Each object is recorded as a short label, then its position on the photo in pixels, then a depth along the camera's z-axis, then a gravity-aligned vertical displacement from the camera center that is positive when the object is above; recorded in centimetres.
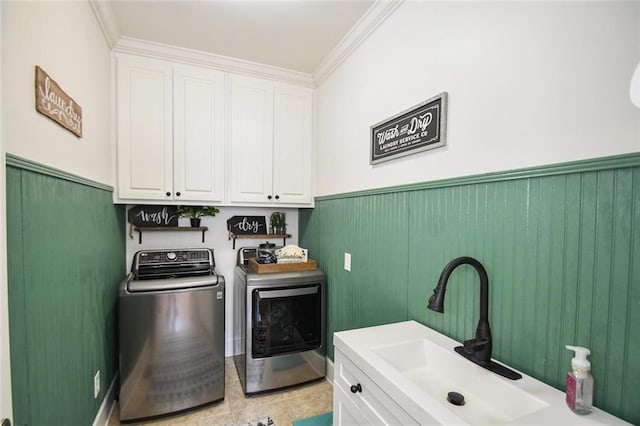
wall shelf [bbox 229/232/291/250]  277 -35
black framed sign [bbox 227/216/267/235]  279 -24
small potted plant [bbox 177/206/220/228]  258 -12
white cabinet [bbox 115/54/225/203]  211 +54
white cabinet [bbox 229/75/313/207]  244 +52
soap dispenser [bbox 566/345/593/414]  79 -50
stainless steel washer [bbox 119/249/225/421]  185 -98
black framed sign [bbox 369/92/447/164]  137 +39
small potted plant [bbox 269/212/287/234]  290 -22
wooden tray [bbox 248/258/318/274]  222 -53
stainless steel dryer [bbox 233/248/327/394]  212 -100
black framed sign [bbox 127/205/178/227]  246 -15
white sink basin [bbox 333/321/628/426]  80 -62
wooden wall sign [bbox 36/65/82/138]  107 +40
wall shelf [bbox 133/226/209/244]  242 -25
